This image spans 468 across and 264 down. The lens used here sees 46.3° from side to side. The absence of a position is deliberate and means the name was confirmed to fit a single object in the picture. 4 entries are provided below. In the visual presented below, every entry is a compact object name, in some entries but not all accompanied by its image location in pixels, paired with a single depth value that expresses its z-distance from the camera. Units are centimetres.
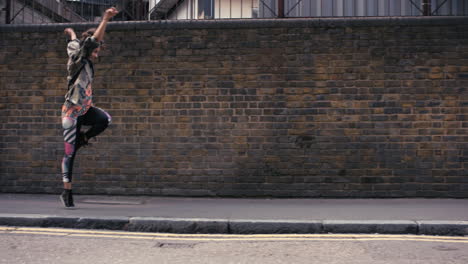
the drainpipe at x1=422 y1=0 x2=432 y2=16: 831
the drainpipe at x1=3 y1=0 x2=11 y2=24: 882
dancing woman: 682
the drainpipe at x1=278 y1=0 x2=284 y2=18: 848
